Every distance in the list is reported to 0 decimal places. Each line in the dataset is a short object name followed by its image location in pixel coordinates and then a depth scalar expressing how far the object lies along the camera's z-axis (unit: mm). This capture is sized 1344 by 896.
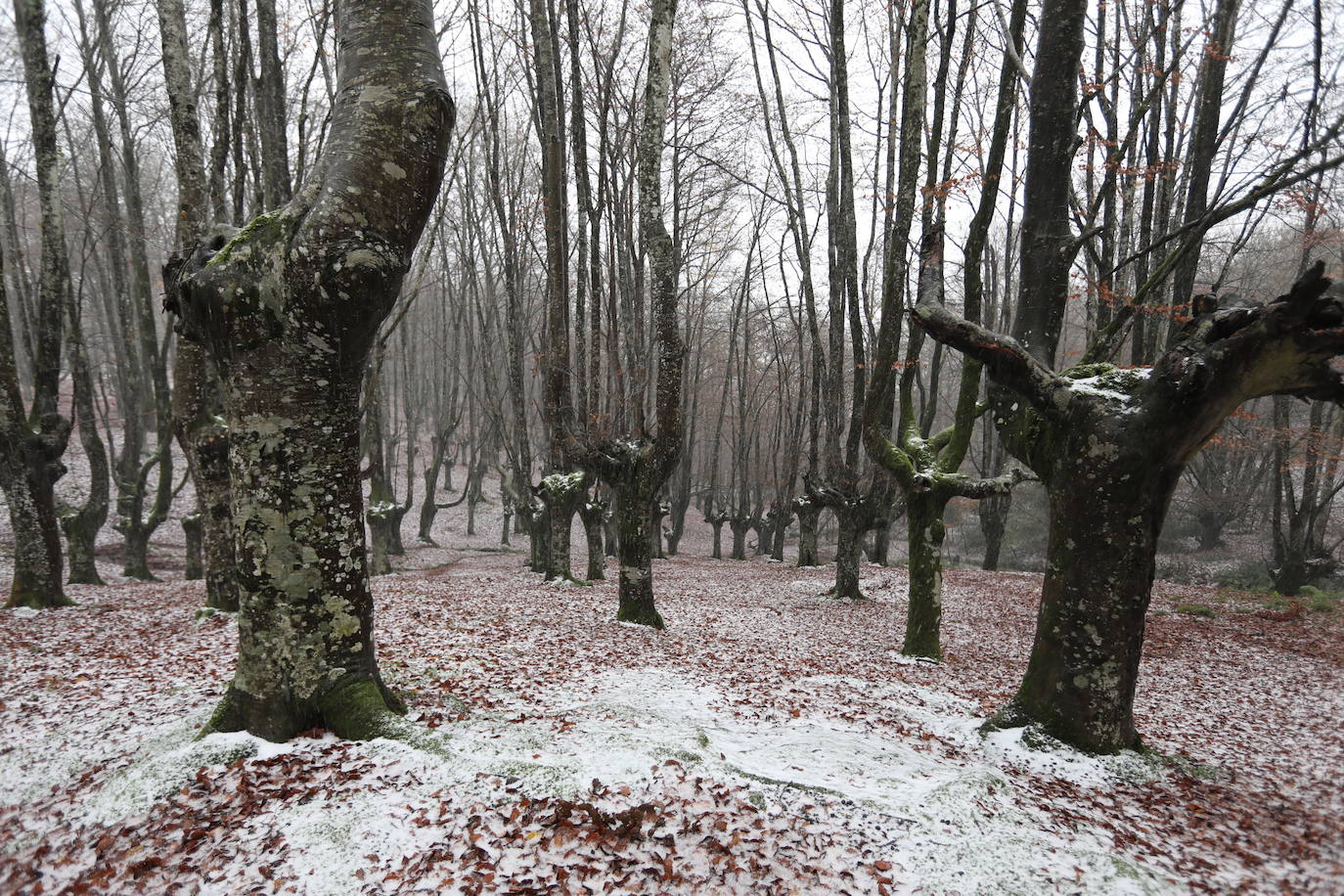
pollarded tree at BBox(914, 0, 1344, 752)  3258
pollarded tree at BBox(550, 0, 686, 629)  6883
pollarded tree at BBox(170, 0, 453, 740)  3072
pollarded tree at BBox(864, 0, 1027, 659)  6559
